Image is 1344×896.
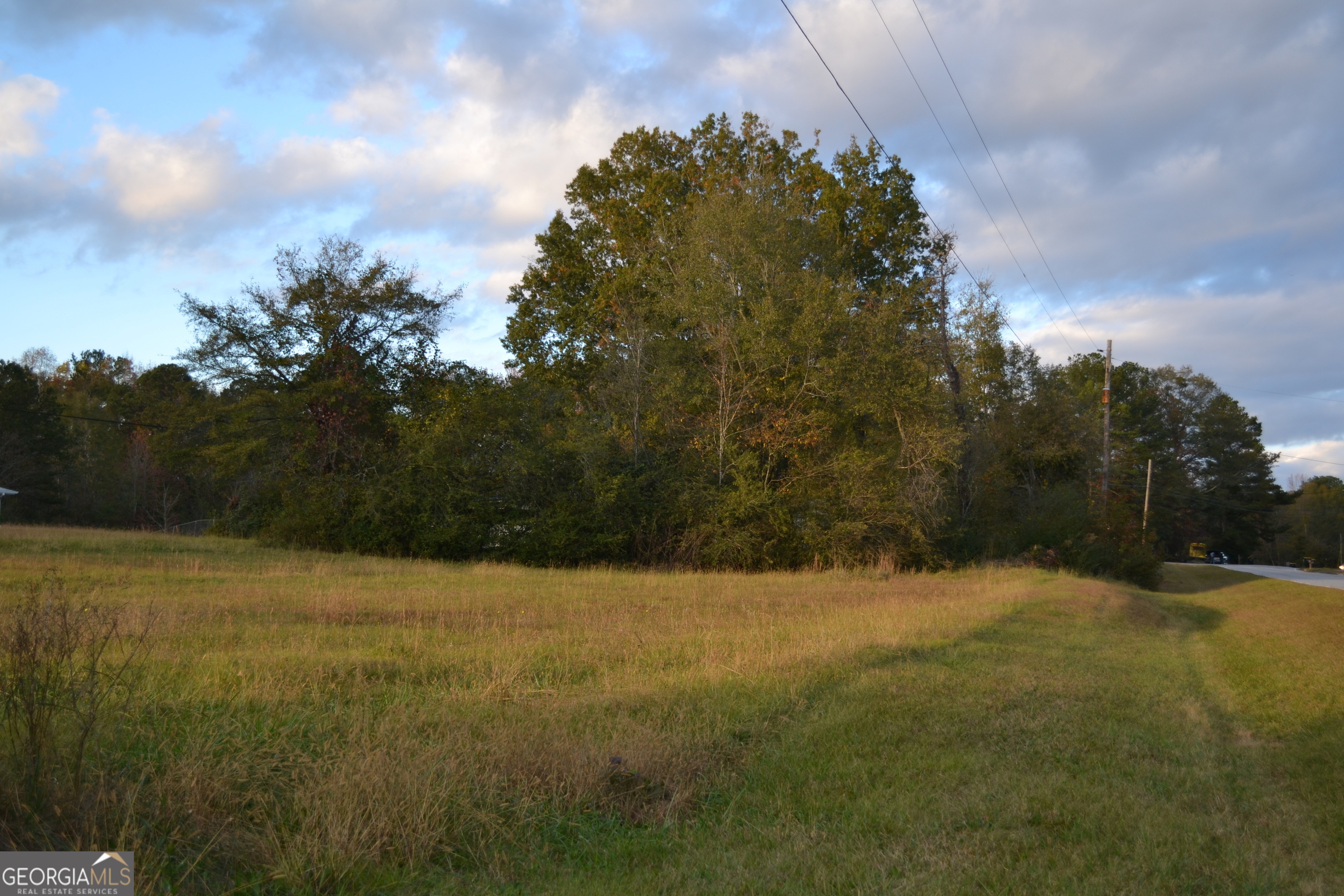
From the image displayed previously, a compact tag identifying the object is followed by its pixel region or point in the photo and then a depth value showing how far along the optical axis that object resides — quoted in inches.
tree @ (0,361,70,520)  1958.7
